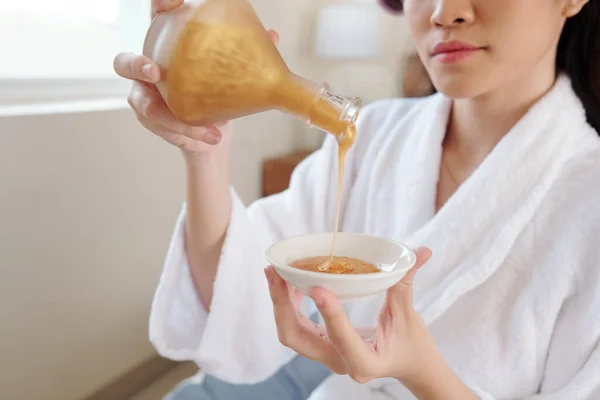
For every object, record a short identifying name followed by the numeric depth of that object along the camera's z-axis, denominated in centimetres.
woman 69
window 102
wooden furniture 179
